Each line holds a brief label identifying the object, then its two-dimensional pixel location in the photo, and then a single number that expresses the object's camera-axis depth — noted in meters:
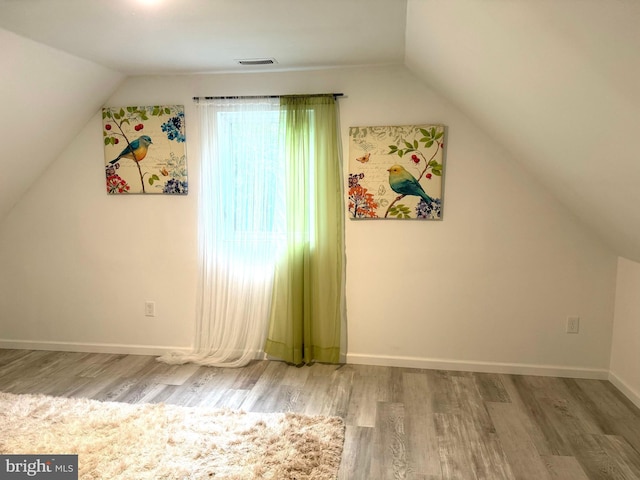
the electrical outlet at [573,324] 3.30
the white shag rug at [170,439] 2.21
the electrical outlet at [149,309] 3.77
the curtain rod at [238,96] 3.38
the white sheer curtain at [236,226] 3.48
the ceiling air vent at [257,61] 3.11
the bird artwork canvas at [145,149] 3.57
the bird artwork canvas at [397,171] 3.30
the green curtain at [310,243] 3.38
